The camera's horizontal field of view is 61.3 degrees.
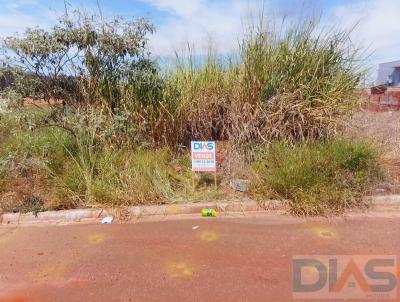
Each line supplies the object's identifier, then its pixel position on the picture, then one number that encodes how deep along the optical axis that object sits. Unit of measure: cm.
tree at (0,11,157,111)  476
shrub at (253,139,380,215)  411
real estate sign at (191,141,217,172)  457
